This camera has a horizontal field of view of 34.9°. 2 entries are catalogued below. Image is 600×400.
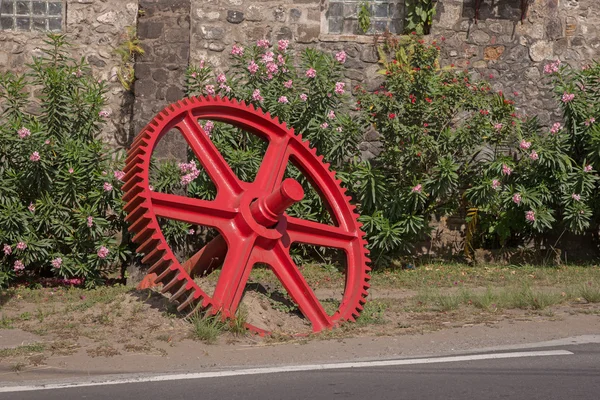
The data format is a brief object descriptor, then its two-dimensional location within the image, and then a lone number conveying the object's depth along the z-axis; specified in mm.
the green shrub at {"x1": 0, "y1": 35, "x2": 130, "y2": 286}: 10055
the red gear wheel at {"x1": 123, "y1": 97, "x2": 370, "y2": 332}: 7691
